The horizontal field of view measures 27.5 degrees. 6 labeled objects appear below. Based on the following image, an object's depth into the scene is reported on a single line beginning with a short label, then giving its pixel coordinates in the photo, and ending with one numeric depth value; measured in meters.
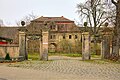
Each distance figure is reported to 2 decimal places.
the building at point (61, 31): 79.71
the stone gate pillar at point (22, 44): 29.66
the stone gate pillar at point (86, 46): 29.95
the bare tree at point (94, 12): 49.94
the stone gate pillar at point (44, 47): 29.16
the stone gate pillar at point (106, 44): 30.78
